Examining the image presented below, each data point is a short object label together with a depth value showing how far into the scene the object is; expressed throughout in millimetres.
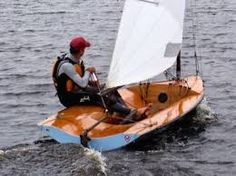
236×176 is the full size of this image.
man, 11320
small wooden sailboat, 10789
